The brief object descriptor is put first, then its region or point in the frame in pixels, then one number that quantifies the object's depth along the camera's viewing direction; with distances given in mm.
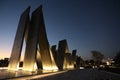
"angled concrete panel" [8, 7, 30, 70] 9038
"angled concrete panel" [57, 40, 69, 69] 18430
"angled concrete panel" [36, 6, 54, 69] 9820
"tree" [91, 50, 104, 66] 36004
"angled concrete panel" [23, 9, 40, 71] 8374
